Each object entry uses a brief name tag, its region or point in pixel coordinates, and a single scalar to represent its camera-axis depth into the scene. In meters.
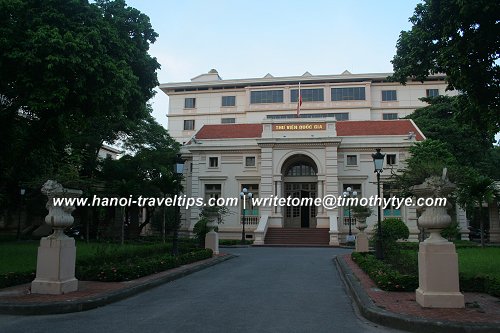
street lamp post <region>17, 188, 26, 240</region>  28.81
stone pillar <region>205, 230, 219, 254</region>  22.81
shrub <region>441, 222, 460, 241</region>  20.78
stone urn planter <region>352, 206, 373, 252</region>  21.70
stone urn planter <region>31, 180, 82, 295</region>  9.82
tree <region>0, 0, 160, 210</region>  14.63
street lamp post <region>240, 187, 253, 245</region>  33.00
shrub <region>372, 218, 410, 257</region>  17.94
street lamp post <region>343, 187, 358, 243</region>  31.79
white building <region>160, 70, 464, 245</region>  36.22
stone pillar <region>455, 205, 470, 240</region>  37.60
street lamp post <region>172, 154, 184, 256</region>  17.77
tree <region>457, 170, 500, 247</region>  26.01
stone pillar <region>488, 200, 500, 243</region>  37.58
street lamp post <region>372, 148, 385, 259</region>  16.72
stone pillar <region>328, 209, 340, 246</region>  32.59
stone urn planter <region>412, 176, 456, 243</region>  8.78
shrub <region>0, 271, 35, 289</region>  10.59
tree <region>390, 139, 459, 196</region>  18.22
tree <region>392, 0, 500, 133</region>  10.80
